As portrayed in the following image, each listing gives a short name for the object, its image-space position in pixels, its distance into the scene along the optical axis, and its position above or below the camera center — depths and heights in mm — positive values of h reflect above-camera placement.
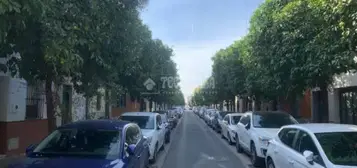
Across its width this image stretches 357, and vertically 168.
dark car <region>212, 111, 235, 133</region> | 26245 -1113
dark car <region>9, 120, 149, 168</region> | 5914 -739
